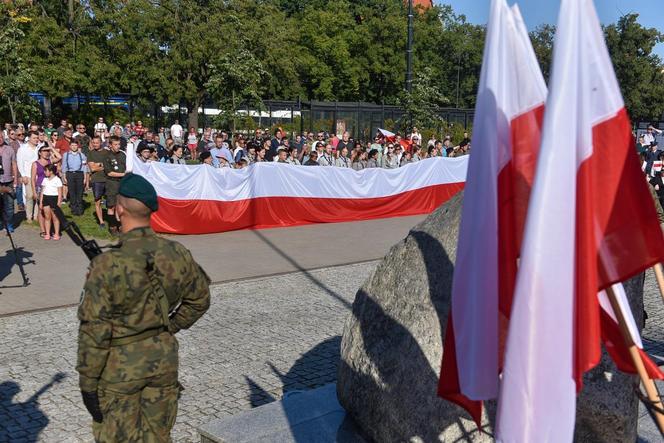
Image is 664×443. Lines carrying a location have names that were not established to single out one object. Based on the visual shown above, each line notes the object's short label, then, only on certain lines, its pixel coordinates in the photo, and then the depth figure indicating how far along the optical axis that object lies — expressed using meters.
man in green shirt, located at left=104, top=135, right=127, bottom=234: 14.53
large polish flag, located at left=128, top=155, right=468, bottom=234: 14.75
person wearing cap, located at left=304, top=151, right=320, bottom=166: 17.81
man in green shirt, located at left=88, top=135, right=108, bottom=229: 14.66
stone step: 5.19
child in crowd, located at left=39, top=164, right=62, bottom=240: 13.89
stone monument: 4.50
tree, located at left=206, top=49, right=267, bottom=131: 31.08
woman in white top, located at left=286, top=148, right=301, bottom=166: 17.48
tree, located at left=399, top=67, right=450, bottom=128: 28.81
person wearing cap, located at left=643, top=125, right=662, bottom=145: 32.17
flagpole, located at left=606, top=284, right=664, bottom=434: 2.88
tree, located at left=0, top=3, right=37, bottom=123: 26.45
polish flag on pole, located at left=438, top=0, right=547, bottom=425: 3.01
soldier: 3.93
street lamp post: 24.36
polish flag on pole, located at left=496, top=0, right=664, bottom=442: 2.63
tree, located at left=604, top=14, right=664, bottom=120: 54.31
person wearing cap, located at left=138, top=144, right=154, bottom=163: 15.62
